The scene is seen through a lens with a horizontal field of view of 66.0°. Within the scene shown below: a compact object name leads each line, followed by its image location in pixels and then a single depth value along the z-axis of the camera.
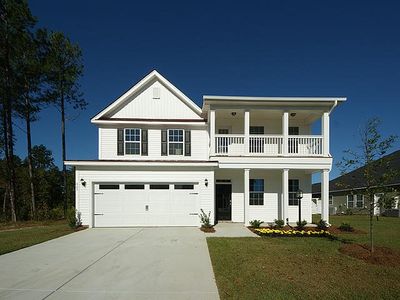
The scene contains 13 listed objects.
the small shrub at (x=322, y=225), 14.68
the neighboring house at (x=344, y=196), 27.60
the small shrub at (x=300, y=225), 14.20
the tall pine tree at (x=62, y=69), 23.22
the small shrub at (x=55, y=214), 21.98
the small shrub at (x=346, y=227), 14.36
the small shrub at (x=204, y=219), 14.16
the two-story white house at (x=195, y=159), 15.44
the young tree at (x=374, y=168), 9.07
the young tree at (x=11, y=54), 20.33
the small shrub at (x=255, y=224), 14.93
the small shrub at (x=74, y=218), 14.56
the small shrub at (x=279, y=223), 14.84
